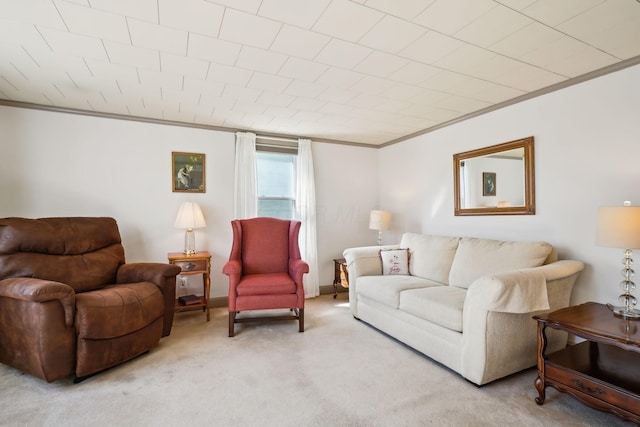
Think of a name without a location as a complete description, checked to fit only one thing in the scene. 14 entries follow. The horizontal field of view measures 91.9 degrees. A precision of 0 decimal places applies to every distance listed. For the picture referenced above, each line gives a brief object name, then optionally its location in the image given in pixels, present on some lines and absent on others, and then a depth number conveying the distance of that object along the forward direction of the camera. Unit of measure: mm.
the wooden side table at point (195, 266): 3373
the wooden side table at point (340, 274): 4182
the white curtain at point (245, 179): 4078
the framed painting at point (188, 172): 3814
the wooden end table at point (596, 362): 1629
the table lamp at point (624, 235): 1890
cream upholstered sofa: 2043
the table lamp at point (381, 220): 4363
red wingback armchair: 3070
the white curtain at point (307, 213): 4418
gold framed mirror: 2946
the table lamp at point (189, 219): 3537
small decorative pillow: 3537
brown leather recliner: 2064
